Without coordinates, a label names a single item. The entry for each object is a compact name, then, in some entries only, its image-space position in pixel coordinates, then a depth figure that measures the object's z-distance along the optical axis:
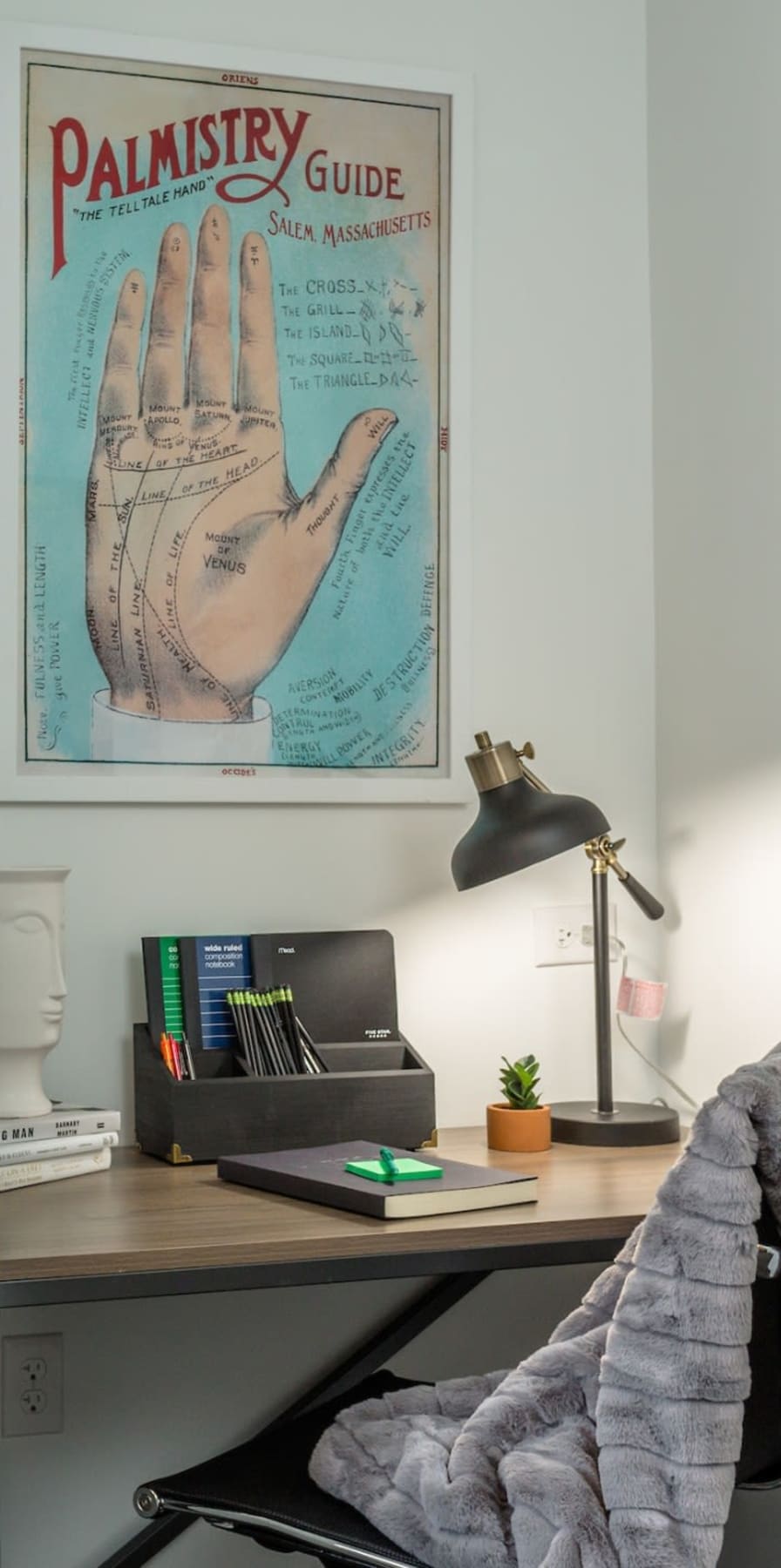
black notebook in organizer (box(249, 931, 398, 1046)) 1.91
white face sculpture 1.67
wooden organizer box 1.68
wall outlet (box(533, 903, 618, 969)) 2.09
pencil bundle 1.79
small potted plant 1.81
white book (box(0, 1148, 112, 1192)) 1.57
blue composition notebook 1.84
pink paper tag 1.98
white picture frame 1.89
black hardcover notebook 1.42
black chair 1.13
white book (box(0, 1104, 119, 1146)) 1.60
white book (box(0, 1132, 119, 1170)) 1.58
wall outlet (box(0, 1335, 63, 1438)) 1.84
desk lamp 1.77
